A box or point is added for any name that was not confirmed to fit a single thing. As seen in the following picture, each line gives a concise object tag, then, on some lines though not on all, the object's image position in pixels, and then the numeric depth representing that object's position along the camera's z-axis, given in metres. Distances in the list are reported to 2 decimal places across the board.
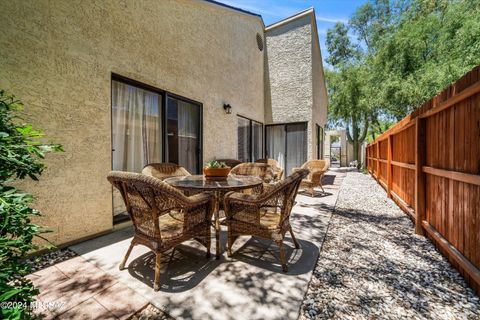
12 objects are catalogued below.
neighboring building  18.29
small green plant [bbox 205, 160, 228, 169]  2.89
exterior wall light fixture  5.76
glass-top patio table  2.27
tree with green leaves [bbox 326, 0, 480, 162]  6.88
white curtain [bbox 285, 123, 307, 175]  7.75
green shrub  0.83
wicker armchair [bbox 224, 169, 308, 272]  2.13
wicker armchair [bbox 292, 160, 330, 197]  5.41
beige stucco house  2.41
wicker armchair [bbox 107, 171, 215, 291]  1.82
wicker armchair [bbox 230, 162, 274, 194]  4.02
